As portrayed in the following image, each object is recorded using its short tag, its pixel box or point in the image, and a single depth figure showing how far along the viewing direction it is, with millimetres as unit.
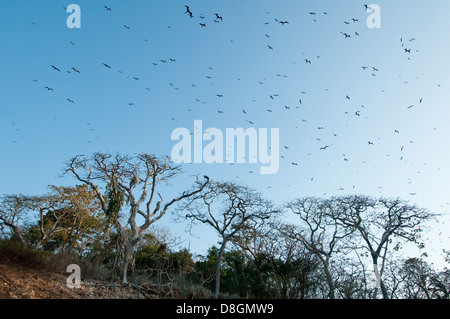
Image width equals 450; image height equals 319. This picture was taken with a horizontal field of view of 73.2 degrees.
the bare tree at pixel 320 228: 24375
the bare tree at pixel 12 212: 23812
